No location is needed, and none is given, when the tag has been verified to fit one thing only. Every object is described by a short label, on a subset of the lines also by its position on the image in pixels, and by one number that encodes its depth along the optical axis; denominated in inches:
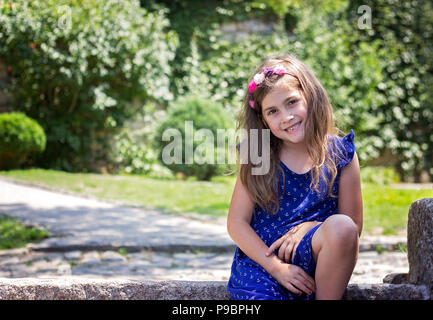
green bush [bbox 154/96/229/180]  312.8
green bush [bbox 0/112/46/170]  295.3
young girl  67.4
